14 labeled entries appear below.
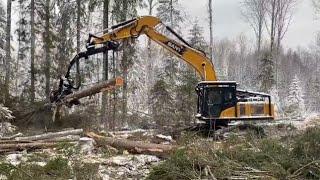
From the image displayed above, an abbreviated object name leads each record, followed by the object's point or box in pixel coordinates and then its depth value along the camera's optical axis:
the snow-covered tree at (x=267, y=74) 40.75
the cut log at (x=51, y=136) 14.48
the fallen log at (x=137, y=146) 12.45
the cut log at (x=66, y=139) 14.35
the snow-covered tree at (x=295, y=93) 57.88
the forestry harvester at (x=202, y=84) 17.44
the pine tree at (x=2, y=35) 33.81
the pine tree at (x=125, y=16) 28.19
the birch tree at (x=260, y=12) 44.44
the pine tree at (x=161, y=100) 28.04
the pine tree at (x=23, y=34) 29.87
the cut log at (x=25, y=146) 13.20
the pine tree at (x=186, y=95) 26.61
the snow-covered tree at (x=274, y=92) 43.49
